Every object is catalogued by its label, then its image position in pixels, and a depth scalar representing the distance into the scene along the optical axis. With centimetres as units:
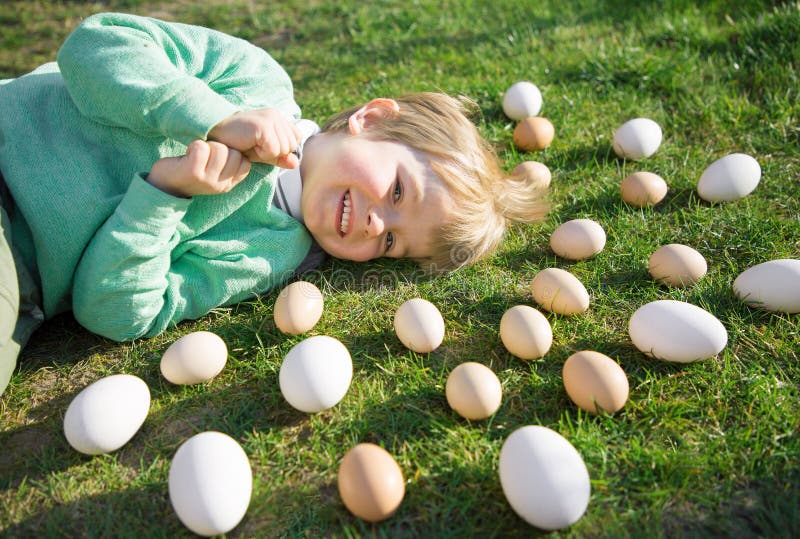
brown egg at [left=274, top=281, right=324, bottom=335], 77
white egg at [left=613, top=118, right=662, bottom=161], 101
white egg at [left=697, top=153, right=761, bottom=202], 92
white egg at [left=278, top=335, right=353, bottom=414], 68
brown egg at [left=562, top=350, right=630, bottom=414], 68
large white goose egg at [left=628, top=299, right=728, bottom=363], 72
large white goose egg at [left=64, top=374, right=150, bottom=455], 66
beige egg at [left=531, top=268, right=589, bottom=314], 79
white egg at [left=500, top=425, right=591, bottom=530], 60
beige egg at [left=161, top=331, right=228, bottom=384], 72
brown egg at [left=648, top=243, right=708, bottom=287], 82
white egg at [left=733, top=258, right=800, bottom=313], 77
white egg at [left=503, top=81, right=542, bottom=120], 108
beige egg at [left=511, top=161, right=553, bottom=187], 96
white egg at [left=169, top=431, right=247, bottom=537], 60
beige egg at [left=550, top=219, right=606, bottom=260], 86
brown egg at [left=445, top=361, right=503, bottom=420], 68
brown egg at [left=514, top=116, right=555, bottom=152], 103
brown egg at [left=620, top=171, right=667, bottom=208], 93
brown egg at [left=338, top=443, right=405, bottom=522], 61
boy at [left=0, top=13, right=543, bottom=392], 74
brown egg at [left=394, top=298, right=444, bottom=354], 75
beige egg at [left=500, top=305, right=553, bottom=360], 73
